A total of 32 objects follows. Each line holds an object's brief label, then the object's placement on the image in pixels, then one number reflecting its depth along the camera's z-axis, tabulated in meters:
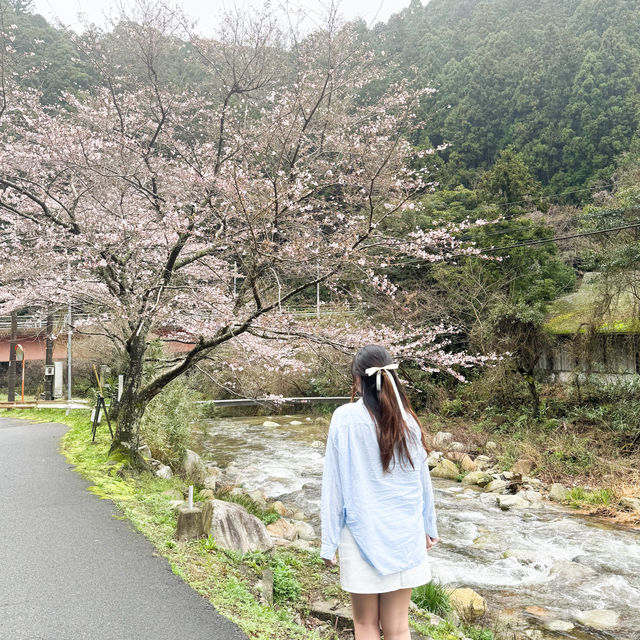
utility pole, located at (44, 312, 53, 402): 18.18
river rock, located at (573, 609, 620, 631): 4.74
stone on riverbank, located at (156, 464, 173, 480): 7.67
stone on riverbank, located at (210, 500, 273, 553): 4.59
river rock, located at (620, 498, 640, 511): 8.06
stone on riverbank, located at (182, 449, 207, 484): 8.73
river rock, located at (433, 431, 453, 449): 13.16
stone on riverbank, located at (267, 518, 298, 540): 6.16
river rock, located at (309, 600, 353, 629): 3.62
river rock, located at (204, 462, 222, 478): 9.84
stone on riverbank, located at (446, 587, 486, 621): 4.64
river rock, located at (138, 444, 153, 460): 8.85
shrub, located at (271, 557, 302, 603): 3.92
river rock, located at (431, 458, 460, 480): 10.66
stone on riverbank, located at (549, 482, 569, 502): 8.98
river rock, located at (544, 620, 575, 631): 4.64
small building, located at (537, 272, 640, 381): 11.63
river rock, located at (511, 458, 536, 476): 10.62
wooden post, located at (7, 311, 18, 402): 18.66
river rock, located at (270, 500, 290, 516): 7.65
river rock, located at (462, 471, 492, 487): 10.06
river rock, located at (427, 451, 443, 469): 11.52
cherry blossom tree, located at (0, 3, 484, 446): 6.04
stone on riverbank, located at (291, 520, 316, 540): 6.64
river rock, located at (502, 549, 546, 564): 6.24
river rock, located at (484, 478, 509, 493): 9.62
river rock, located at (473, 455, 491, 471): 11.23
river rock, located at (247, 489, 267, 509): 7.66
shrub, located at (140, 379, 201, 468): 9.34
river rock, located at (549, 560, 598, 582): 5.84
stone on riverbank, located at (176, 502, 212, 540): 4.68
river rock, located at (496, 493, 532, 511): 8.56
